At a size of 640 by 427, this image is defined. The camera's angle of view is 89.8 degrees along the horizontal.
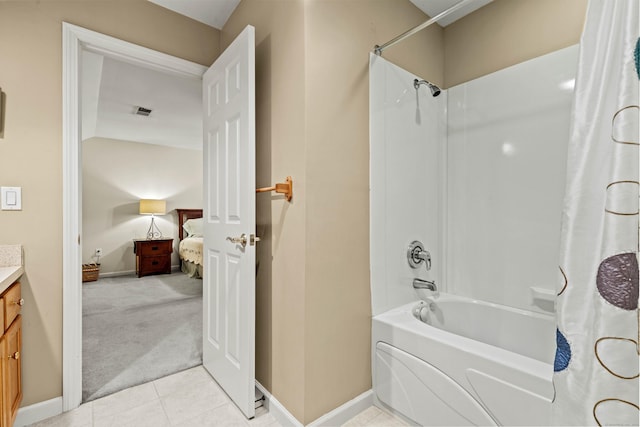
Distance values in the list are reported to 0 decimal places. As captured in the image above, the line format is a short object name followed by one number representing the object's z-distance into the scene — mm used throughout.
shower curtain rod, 1478
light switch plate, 1639
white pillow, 6160
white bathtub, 1260
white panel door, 1690
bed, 5262
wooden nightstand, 5594
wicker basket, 5094
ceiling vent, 4053
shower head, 2092
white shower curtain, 861
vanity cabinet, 1306
